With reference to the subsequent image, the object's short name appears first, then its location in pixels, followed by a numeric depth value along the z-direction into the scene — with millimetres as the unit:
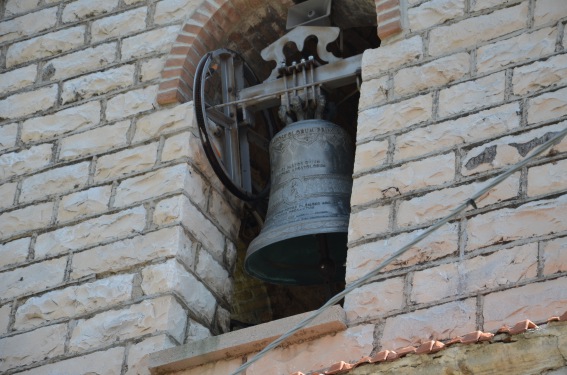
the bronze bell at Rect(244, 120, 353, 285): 10243
